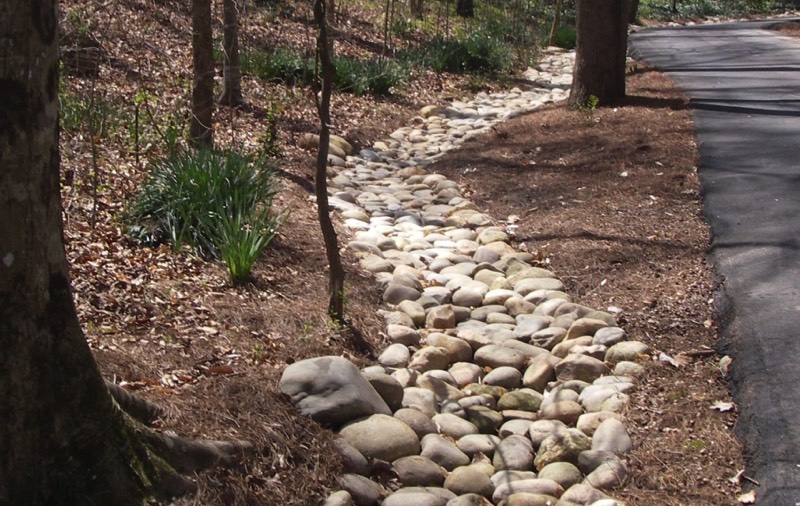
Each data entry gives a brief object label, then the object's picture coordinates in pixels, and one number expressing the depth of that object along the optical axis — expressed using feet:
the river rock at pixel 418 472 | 15.29
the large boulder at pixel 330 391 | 15.75
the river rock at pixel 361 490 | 14.43
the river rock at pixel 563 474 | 15.37
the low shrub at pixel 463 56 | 57.41
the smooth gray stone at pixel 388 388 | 17.22
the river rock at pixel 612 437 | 15.81
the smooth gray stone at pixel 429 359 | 19.36
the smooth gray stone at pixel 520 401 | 18.25
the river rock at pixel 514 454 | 16.19
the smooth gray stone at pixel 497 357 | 19.89
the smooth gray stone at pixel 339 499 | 13.92
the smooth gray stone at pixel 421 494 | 14.39
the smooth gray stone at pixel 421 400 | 17.65
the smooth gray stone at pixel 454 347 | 20.18
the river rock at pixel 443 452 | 16.02
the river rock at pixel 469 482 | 15.20
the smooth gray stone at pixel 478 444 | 16.62
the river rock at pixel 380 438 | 15.48
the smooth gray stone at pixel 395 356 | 19.29
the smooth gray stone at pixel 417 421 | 16.65
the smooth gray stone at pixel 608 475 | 14.90
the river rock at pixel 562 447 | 16.02
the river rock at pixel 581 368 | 18.85
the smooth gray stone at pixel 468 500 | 14.49
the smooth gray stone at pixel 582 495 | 14.51
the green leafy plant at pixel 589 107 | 39.75
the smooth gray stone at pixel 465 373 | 19.30
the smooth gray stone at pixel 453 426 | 17.11
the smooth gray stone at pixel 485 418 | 17.49
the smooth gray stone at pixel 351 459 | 14.99
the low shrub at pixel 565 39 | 83.35
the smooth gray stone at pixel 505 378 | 19.15
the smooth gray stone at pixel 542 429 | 16.77
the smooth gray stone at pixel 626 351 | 19.04
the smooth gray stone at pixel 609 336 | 19.86
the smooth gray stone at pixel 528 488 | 14.98
